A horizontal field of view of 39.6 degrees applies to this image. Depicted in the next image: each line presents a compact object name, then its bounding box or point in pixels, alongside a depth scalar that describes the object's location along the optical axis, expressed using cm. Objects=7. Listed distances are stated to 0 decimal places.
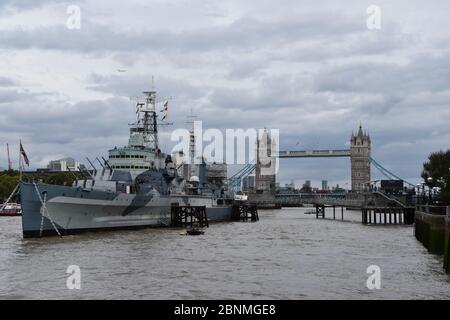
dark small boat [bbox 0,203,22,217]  10538
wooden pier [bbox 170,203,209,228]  6794
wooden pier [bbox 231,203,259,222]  9788
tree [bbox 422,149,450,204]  8719
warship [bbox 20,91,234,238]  4731
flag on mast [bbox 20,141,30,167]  4691
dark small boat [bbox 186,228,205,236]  5572
